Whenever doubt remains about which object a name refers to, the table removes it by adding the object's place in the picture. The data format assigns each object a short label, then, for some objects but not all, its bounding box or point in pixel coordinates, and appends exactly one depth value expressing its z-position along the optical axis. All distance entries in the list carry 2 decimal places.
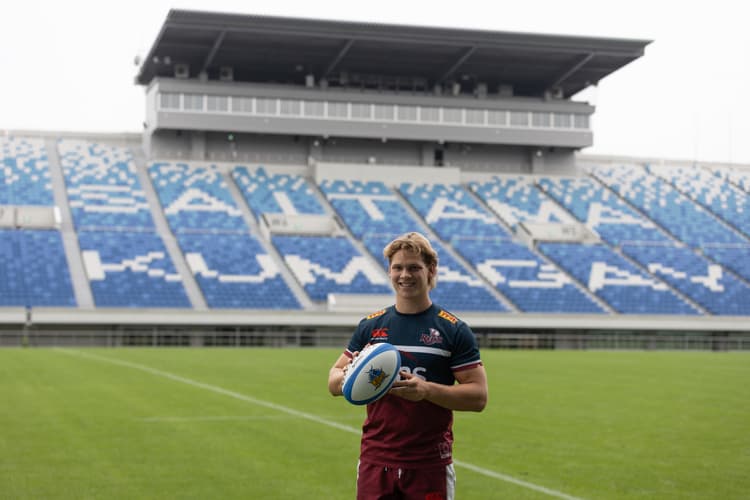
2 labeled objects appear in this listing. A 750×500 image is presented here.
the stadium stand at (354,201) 42.56
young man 5.21
